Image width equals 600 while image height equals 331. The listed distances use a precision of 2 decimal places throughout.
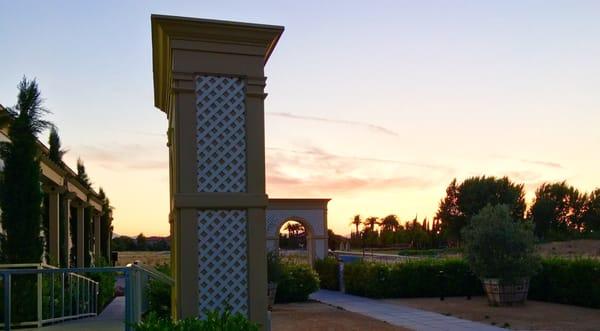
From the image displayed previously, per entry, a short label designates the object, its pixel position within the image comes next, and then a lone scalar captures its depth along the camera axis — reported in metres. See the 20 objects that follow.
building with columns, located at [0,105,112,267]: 15.56
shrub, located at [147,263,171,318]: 10.58
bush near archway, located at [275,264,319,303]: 18.78
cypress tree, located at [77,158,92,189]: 23.33
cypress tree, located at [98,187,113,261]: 26.83
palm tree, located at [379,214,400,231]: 81.19
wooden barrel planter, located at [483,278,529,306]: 16.81
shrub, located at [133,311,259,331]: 5.00
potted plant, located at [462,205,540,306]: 16.91
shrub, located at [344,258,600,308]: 19.92
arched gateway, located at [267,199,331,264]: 26.98
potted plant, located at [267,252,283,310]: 17.08
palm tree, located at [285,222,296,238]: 45.94
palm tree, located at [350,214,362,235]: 75.38
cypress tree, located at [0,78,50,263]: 10.91
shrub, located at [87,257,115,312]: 14.62
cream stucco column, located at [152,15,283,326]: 6.21
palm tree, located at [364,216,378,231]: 78.29
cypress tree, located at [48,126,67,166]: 17.05
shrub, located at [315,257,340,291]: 22.97
